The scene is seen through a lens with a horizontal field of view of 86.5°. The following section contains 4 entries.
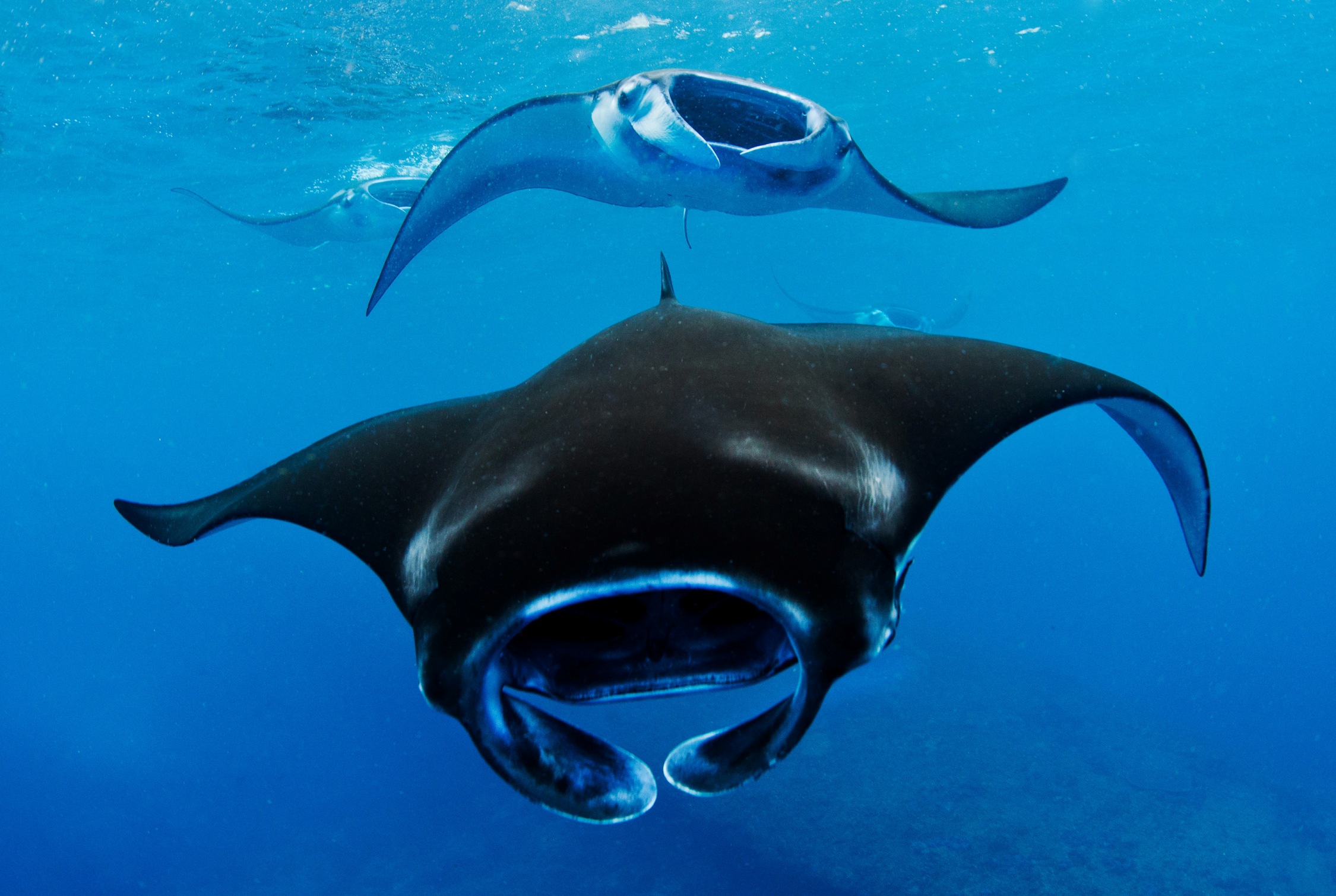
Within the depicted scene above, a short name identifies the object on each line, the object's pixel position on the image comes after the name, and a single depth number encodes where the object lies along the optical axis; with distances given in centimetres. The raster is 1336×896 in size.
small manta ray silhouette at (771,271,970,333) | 1336
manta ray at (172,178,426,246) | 1287
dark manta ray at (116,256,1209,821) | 113
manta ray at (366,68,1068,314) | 409
